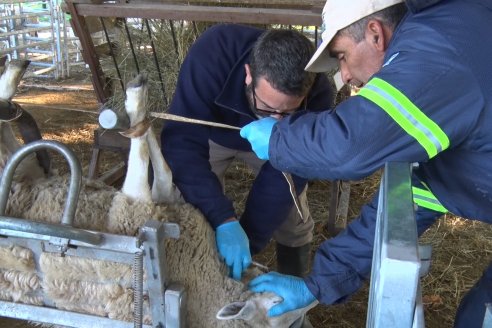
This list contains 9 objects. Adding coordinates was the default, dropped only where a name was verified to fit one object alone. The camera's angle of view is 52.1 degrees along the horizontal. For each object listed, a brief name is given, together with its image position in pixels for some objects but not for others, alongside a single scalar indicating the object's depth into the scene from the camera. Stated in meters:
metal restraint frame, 1.33
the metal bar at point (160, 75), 3.64
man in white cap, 1.14
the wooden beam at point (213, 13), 2.60
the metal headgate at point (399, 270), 0.63
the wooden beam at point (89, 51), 2.98
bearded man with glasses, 1.91
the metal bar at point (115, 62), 3.24
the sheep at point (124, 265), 1.70
